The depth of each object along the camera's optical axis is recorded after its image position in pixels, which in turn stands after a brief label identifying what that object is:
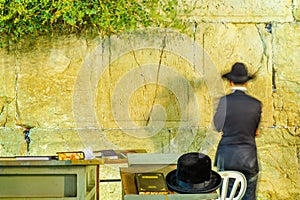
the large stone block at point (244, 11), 9.44
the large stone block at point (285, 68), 9.46
